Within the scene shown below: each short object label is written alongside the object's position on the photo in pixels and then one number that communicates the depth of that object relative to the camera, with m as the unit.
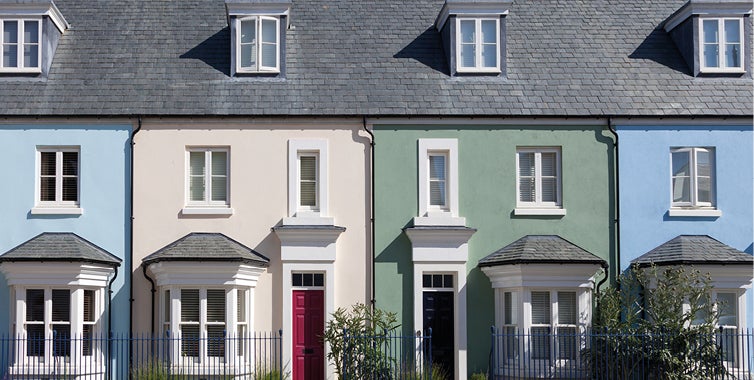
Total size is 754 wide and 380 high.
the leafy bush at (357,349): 22.12
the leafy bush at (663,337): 22.27
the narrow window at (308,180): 25.50
